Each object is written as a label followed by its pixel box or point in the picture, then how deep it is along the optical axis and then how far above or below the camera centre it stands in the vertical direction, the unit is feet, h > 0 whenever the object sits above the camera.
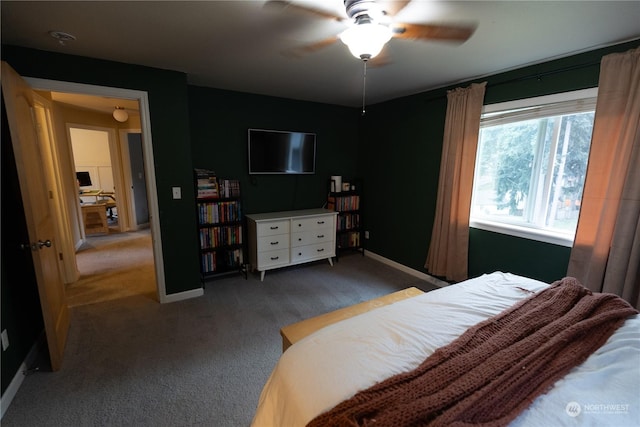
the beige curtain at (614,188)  6.22 -0.29
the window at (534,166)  7.56 +0.25
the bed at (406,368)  2.93 -2.33
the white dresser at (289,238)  11.26 -2.76
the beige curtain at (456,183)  9.21 -0.34
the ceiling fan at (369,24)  4.88 +2.82
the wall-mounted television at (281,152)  11.91 +0.82
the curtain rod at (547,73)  6.94 +2.70
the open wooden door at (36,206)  5.54 -0.84
